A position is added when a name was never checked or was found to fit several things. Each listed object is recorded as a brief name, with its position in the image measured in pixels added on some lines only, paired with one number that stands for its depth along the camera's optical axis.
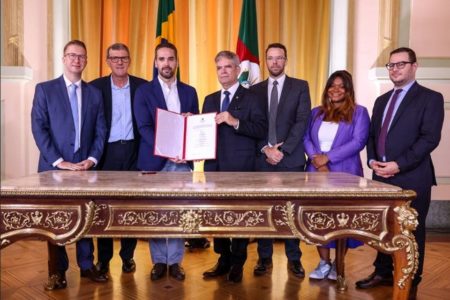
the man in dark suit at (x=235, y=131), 3.23
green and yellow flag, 4.91
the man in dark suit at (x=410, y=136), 2.91
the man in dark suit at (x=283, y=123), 3.37
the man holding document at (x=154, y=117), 3.26
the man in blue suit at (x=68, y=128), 3.11
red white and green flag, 4.79
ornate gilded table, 2.10
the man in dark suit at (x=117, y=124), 3.46
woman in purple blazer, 3.24
